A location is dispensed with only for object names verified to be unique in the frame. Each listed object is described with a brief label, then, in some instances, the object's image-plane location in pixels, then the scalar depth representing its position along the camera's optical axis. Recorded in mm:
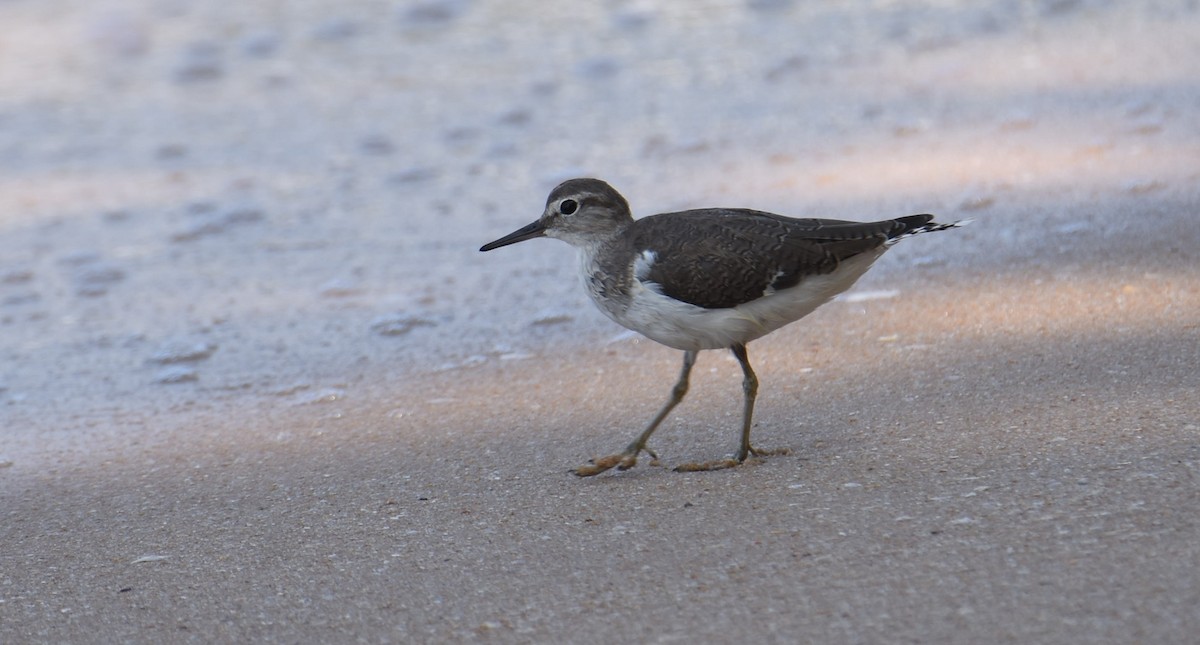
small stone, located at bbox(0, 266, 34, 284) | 12656
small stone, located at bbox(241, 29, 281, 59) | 19906
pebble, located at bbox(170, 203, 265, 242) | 13789
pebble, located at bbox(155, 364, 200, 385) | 10406
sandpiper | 7629
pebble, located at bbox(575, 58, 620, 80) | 17623
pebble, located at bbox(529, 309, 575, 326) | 10867
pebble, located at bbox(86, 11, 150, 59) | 20281
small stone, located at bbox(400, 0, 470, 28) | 20625
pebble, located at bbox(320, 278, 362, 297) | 12055
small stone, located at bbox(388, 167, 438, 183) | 14812
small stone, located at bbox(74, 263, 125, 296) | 12367
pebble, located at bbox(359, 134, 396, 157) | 15789
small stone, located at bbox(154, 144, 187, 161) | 16219
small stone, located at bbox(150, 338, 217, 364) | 10789
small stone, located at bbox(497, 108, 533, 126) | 16219
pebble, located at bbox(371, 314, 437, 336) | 11102
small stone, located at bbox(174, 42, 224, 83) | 19187
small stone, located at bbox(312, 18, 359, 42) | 20344
